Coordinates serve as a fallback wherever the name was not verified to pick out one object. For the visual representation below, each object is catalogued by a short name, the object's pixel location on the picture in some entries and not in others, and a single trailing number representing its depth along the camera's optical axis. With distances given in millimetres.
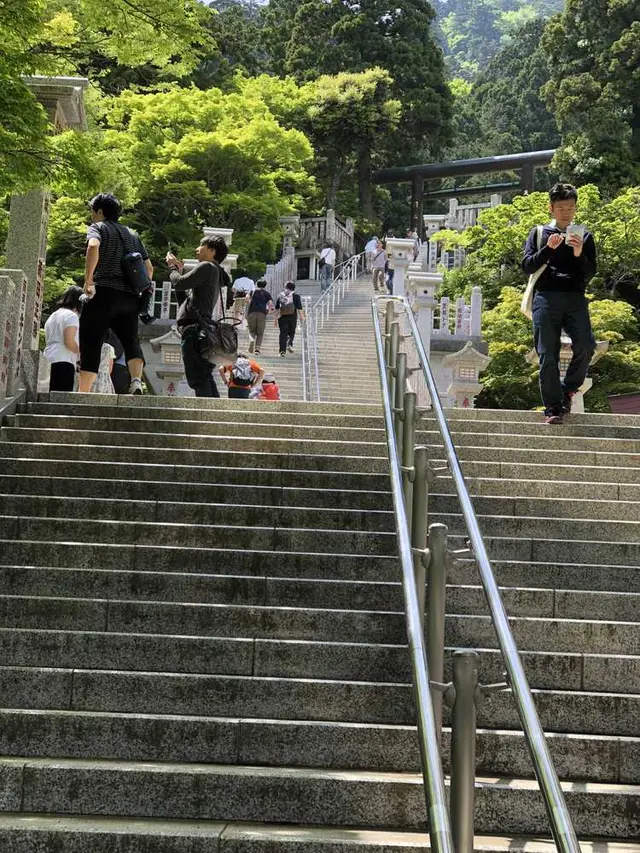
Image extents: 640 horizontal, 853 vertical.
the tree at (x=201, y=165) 25281
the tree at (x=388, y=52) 40625
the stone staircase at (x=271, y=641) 3523
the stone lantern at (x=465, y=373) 13727
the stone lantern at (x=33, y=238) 7703
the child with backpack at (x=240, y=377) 10047
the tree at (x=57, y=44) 7027
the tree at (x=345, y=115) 35906
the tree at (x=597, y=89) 28453
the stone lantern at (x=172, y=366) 14453
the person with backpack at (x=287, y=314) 17266
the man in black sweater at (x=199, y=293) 8453
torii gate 37688
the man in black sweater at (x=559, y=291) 7172
